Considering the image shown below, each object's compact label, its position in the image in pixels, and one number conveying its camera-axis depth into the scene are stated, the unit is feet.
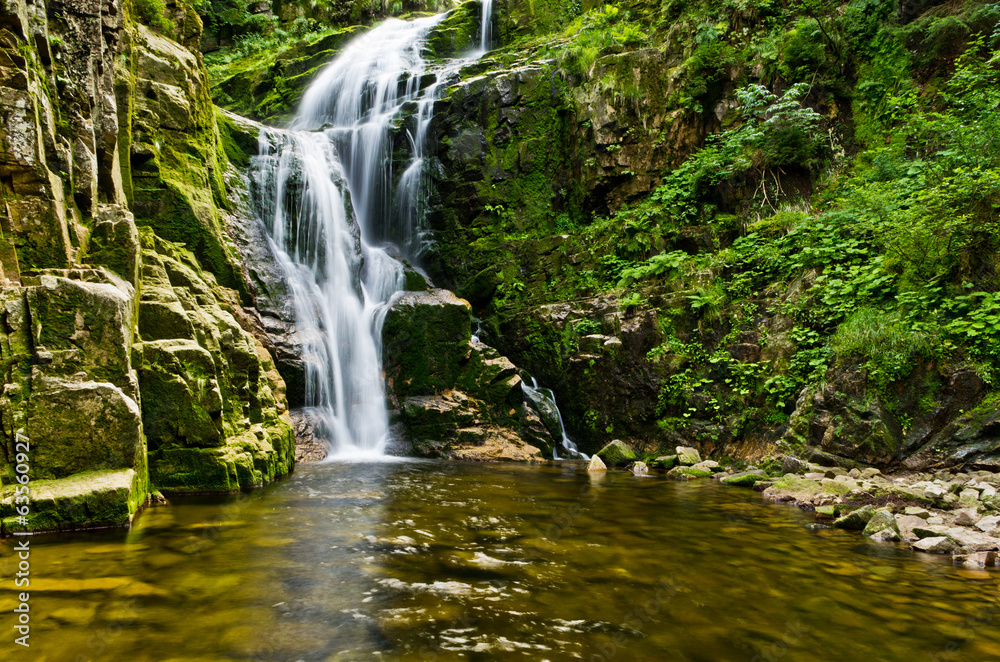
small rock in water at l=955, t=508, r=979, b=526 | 16.42
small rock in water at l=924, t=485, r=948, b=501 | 18.35
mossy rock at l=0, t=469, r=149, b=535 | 13.91
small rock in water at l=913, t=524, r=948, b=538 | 15.70
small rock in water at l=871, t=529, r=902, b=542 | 16.34
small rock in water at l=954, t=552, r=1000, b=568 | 14.20
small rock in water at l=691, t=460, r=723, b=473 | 29.17
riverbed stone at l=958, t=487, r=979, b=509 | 17.56
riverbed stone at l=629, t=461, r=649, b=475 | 30.58
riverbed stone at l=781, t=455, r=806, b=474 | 24.75
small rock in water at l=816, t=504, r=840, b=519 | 19.07
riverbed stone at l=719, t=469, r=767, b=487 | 25.70
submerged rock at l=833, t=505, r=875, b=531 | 17.66
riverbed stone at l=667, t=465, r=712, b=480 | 28.68
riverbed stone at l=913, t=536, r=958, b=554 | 15.11
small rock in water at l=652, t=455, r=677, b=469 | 31.30
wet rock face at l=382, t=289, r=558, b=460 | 36.11
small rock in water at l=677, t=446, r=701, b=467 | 30.63
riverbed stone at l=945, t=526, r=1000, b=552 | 14.73
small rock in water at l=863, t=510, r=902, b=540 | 16.53
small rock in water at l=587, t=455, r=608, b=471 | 31.67
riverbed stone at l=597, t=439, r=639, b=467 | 33.19
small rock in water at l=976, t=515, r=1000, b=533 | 15.76
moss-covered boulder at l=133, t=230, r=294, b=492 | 19.56
